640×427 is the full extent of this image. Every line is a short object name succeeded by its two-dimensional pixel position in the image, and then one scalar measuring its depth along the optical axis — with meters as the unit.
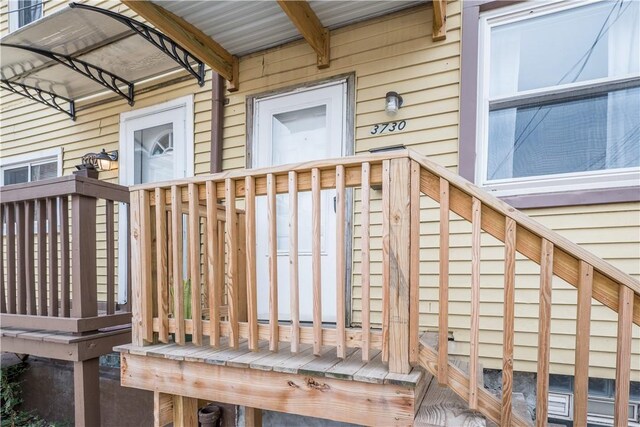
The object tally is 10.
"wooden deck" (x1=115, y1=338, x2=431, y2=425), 1.37
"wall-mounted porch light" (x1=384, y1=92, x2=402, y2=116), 2.59
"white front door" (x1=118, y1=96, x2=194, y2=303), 3.56
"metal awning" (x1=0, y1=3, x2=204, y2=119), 2.80
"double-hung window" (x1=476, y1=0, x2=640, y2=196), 2.14
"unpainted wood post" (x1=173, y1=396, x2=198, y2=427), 1.86
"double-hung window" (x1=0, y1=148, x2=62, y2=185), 4.36
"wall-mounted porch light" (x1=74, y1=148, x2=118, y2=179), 3.72
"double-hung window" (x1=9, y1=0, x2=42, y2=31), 4.55
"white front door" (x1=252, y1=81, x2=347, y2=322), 2.83
